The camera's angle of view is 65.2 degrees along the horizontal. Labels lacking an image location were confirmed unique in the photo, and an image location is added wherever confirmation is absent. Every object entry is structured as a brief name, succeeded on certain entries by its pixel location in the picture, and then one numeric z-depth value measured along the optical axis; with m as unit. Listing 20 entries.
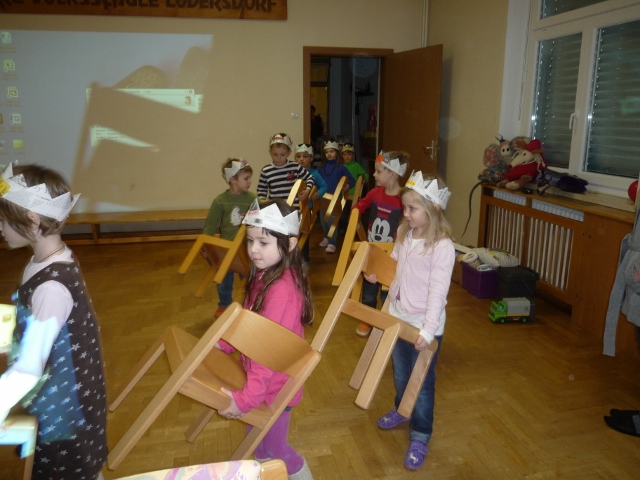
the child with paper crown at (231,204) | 3.32
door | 5.24
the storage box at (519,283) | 3.65
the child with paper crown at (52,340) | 1.18
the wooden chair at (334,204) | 4.03
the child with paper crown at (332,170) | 5.23
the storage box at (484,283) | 3.93
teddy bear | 4.33
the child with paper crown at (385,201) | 2.94
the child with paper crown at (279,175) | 4.23
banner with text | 5.30
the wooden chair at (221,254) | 2.81
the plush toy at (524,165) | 4.03
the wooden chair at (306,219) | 3.87
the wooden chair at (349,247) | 1.94
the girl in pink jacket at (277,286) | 1.51
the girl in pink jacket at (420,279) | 1.86
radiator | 3.58
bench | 5.60
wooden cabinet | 3.09
